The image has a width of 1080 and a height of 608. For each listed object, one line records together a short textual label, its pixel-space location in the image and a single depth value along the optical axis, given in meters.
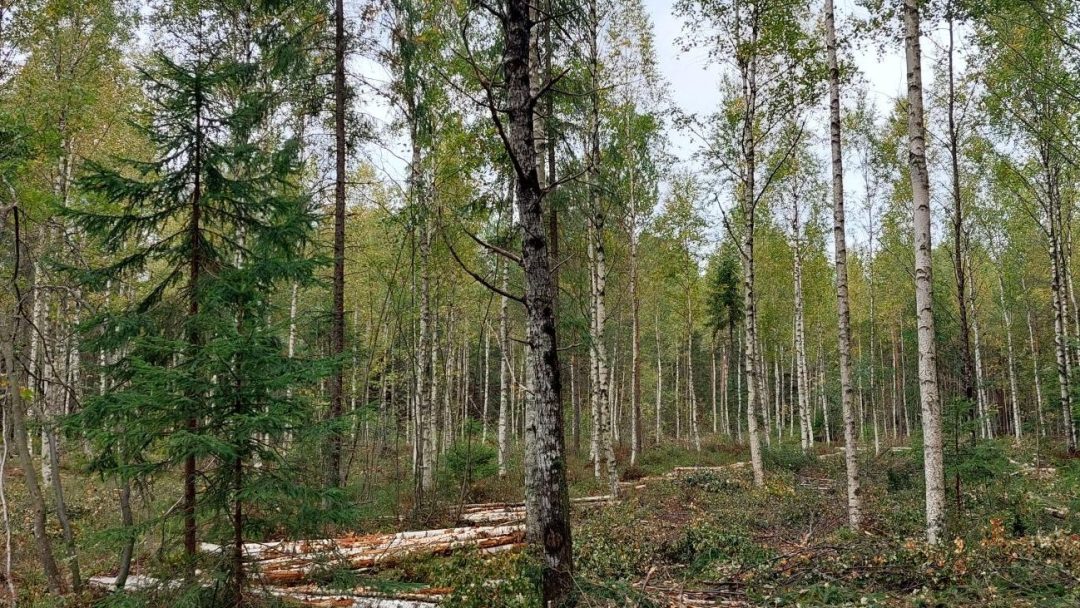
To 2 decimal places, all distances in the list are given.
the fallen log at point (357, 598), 6.02
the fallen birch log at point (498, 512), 10.58
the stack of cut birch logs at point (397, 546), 7.23
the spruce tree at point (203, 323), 4.52
